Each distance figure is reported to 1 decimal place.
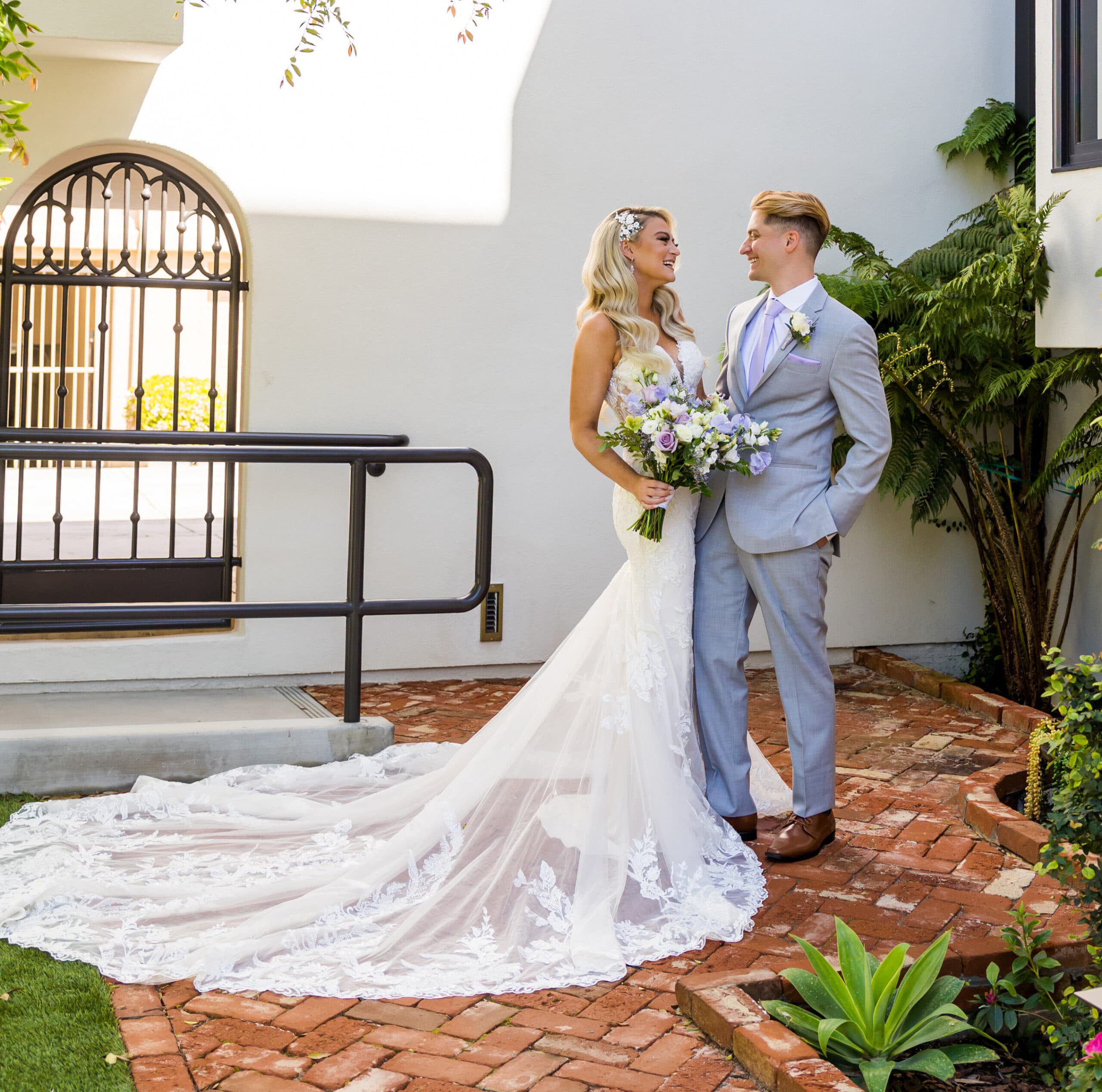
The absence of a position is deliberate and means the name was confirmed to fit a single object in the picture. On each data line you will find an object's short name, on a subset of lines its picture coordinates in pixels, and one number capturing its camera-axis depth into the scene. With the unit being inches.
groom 155.5
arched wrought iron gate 229.0
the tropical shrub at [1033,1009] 110.6
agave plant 105.9
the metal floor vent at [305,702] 212.4
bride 127.5
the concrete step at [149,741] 176.2
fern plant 233.9
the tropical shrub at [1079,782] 102.7
